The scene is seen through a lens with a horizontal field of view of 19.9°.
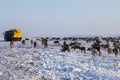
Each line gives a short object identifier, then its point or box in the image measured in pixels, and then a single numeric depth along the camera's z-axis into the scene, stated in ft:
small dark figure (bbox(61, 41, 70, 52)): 113.09
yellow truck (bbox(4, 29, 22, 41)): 188.75
